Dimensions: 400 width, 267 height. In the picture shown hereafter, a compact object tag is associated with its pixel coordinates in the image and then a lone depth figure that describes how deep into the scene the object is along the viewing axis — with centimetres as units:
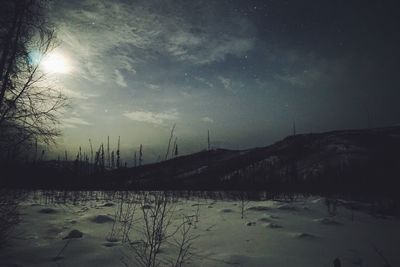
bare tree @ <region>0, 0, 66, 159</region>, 555
